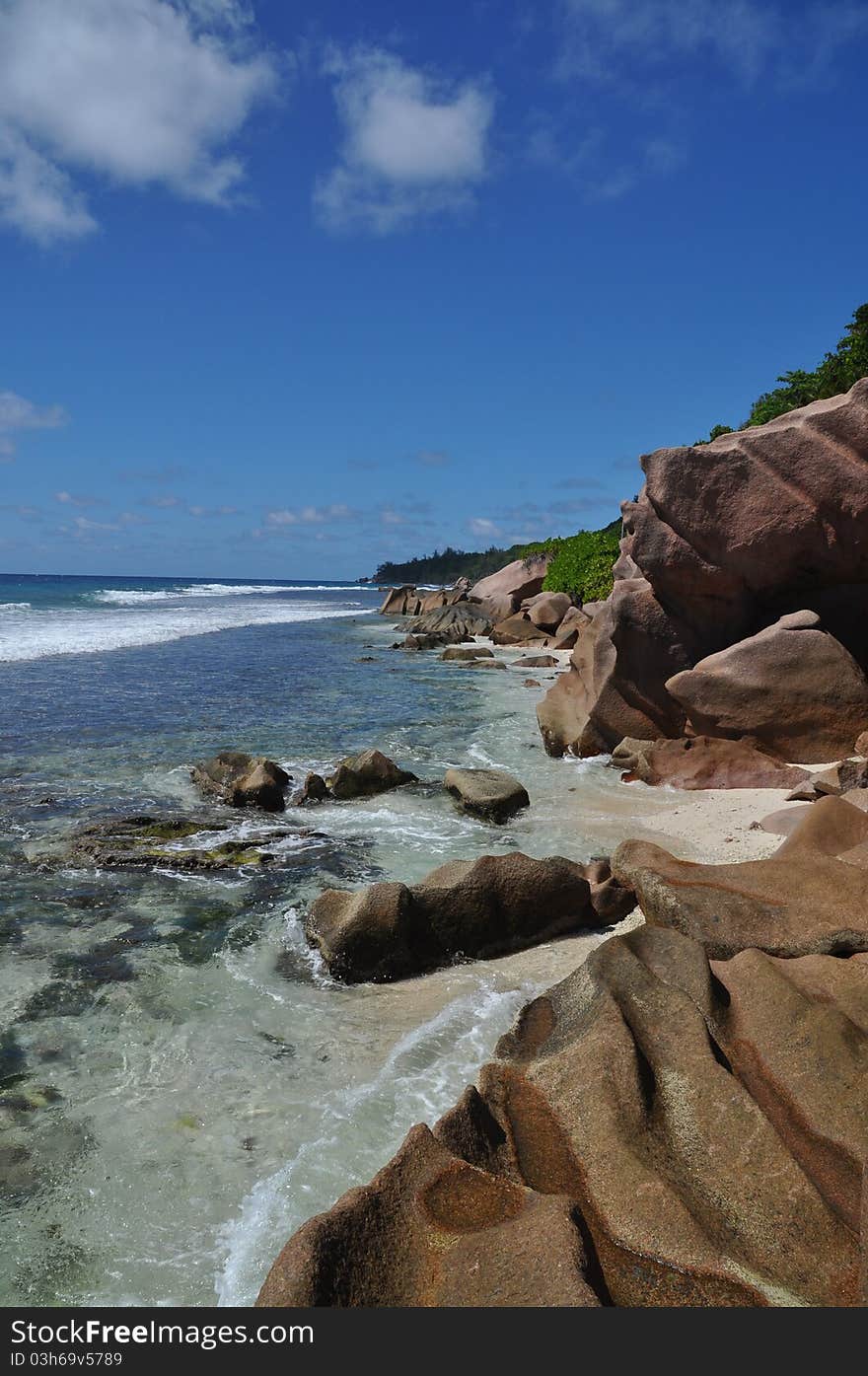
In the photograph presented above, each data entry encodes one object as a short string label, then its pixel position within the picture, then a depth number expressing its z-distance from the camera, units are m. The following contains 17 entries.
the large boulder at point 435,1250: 3.00
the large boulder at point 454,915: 7.10
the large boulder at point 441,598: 58.40
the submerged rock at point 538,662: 31.86
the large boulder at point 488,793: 11.49
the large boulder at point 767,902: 5.81
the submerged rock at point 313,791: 12.52
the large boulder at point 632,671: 14.80
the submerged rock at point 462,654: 33.66
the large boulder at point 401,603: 68.56
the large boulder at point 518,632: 41.03
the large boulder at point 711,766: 12.29
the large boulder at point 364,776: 12.83
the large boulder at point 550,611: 40.97
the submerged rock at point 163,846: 9.66
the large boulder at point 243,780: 12.08
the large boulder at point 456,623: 44.62
